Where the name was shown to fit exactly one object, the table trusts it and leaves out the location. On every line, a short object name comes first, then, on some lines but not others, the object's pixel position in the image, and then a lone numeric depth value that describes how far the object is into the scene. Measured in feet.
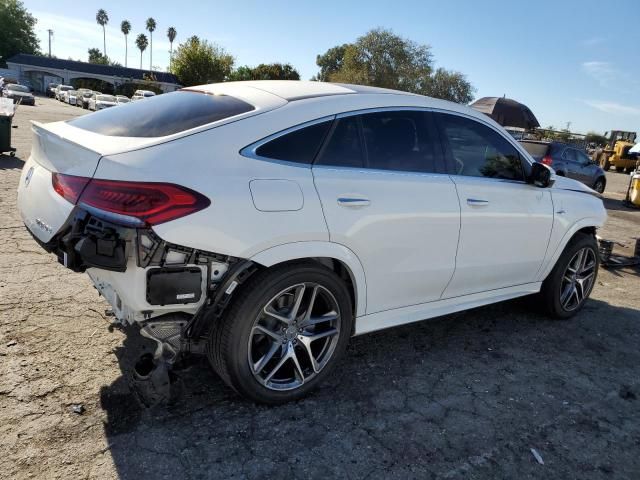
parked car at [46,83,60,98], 203.39
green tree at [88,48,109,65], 352.90
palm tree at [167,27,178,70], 362.47
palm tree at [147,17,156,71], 362.74
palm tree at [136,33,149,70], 367.04
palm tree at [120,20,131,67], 378.73
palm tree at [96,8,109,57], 377.30
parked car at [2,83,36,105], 119.00
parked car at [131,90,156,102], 151.48
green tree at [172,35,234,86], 182.19
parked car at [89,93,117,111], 130.11
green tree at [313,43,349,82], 286.21
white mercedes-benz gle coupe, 7.79
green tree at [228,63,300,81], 201.16
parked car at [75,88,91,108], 154.86
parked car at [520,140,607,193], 45.50
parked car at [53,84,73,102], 179.48
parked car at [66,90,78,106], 159.43
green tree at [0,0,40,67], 252.21
